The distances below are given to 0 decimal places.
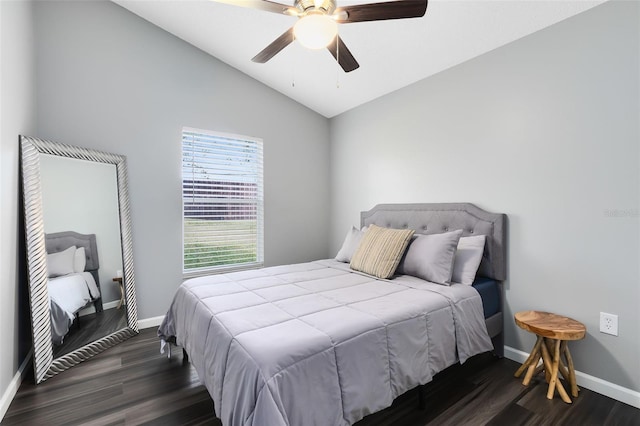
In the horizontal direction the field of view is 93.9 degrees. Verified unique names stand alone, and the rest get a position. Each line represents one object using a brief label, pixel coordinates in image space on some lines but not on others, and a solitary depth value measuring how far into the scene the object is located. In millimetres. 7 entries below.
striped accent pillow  2484
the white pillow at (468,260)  2330
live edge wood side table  1847
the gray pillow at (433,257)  2316
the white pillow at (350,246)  3086
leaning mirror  2125
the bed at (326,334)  1253
